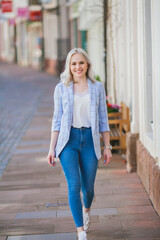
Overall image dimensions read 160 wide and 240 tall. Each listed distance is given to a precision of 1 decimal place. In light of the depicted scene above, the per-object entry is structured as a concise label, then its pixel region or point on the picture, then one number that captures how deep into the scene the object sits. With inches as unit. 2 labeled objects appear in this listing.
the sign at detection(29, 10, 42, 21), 1346.0
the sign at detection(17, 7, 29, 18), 1283.2
